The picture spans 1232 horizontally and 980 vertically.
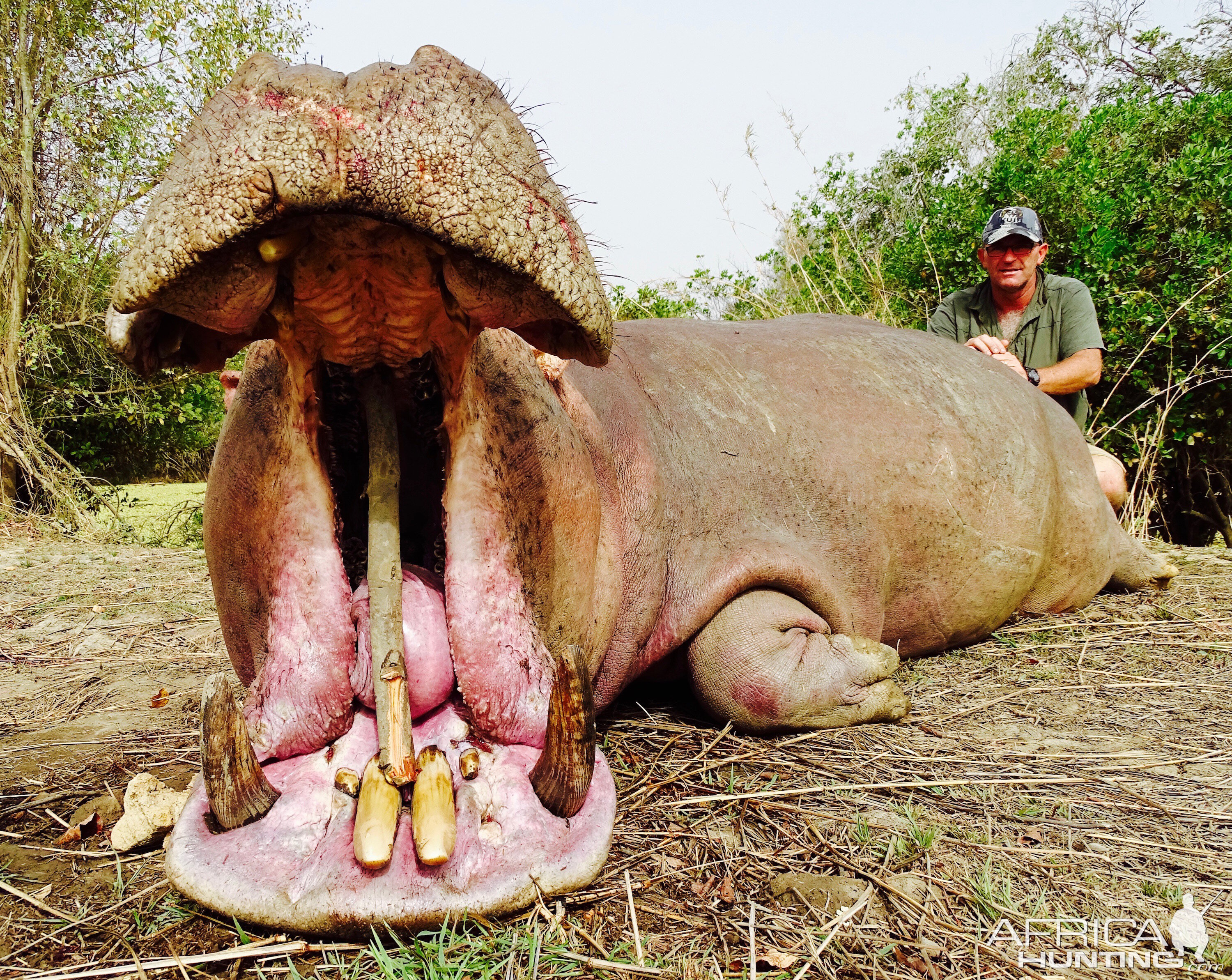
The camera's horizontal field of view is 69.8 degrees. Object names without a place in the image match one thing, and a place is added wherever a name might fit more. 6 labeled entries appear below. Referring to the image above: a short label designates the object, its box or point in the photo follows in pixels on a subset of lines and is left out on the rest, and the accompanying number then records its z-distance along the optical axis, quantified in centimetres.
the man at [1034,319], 504
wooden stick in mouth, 166
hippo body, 259
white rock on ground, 194
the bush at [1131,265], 580
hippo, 135
